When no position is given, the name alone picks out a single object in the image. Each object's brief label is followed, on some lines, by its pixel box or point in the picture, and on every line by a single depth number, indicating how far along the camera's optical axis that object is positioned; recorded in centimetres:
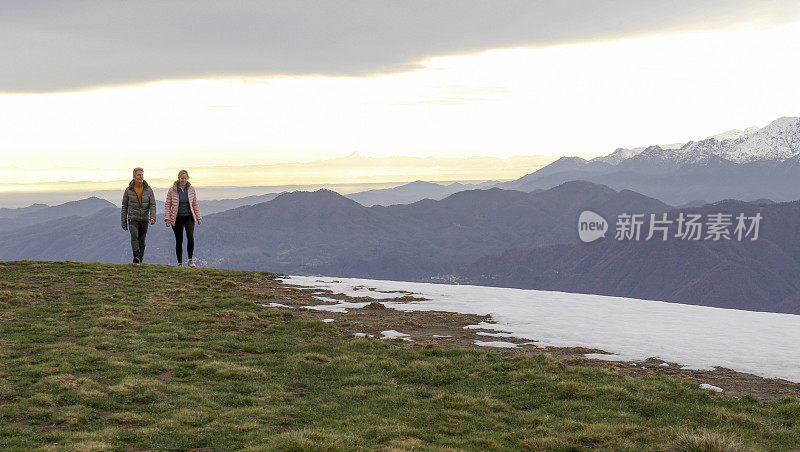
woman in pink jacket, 3281
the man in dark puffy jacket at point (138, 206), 3247
